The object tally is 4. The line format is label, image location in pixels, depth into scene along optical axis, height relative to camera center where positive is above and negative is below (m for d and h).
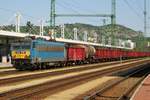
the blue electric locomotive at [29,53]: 37.94 -0.27
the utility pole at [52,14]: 56.50 +5.17
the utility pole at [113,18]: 76.56 +6.25
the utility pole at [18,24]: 61.05 +4.00
